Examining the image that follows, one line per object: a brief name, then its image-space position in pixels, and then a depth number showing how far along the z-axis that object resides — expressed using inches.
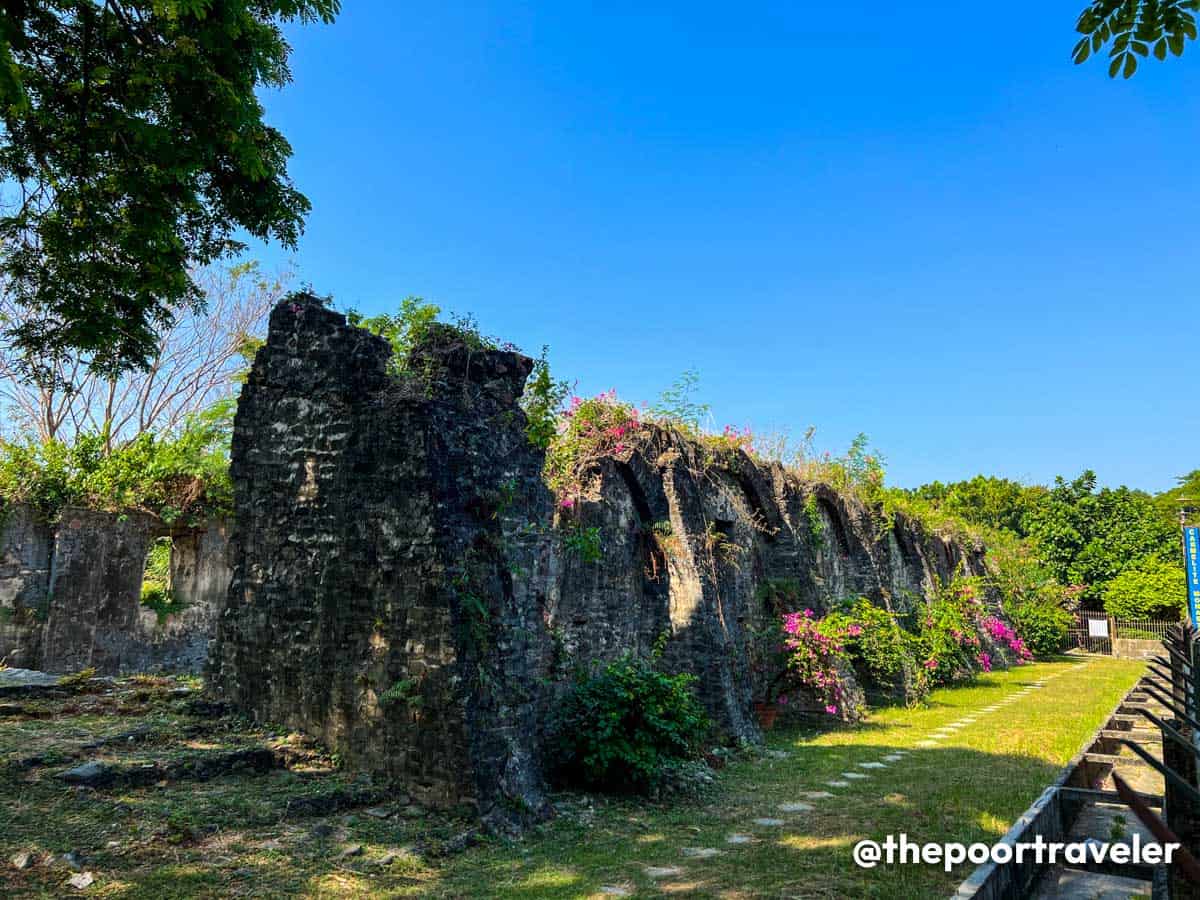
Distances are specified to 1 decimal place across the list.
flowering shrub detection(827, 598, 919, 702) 546.9
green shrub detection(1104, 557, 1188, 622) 1158.3
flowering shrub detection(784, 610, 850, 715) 482.9
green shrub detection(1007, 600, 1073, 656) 1056.8
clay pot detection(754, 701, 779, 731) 480.7
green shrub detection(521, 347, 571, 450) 302.2
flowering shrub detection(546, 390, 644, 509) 368.2
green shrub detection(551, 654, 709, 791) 294.8
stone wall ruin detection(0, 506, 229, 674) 469.4
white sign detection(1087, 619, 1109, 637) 1185.4
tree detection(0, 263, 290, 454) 821.2
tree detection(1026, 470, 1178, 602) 1257.4
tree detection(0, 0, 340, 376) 181.6
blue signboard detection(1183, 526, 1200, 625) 576.4
